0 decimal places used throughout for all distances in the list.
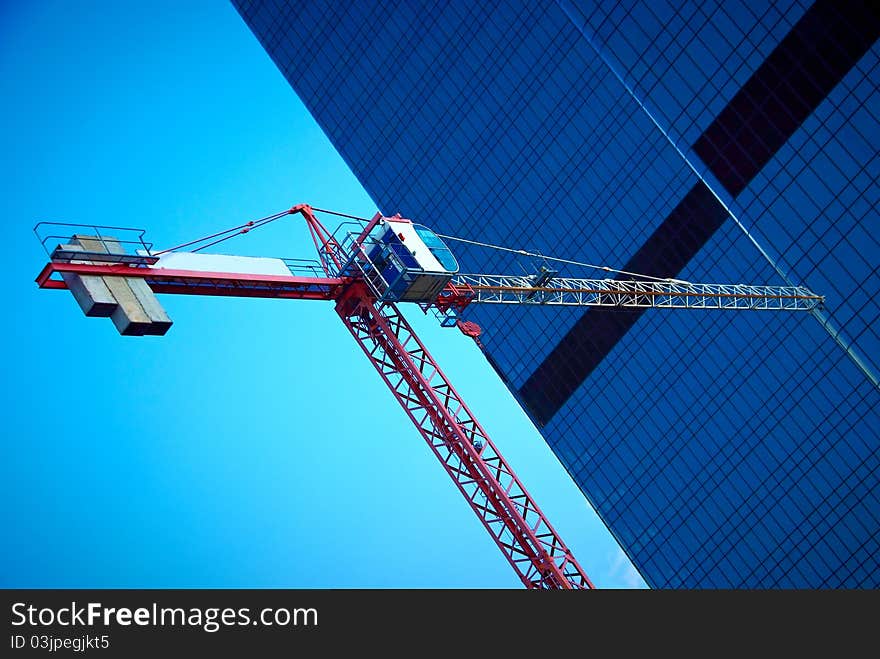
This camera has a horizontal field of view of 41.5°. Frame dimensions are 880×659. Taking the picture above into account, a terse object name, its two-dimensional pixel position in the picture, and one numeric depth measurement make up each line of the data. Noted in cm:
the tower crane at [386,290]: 5088
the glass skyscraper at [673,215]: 8231
